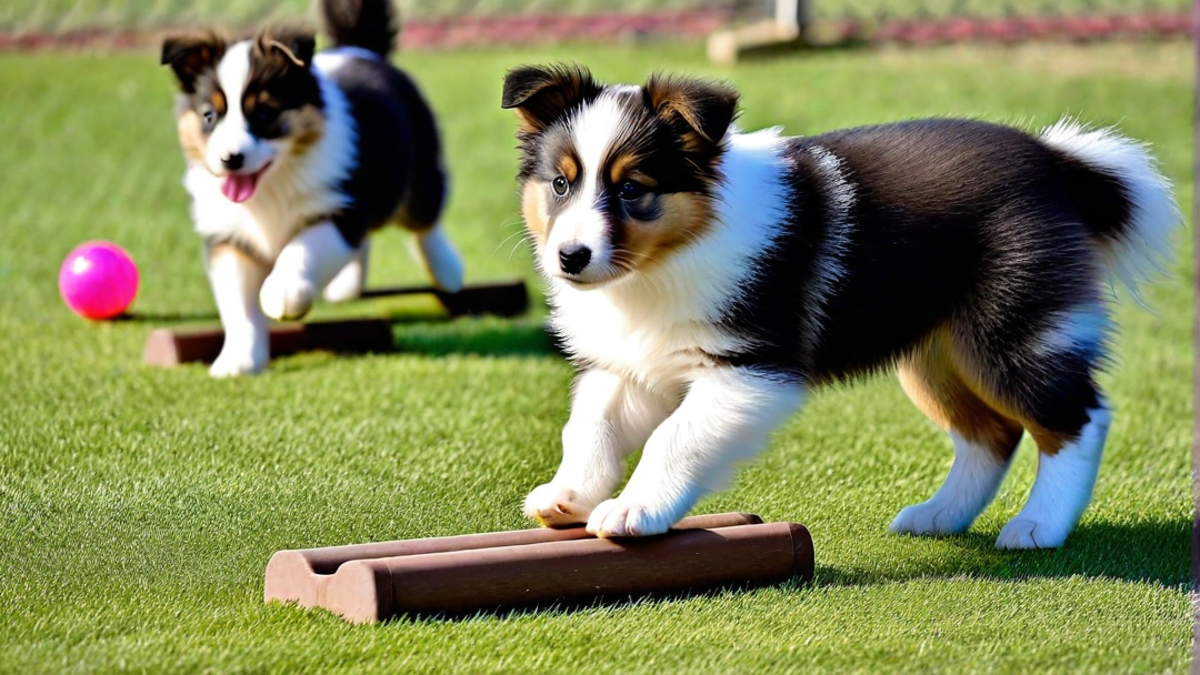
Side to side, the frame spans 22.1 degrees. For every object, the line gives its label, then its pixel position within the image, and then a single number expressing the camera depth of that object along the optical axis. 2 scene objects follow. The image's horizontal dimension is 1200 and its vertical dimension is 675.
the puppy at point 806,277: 7.25
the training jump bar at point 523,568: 6.48
